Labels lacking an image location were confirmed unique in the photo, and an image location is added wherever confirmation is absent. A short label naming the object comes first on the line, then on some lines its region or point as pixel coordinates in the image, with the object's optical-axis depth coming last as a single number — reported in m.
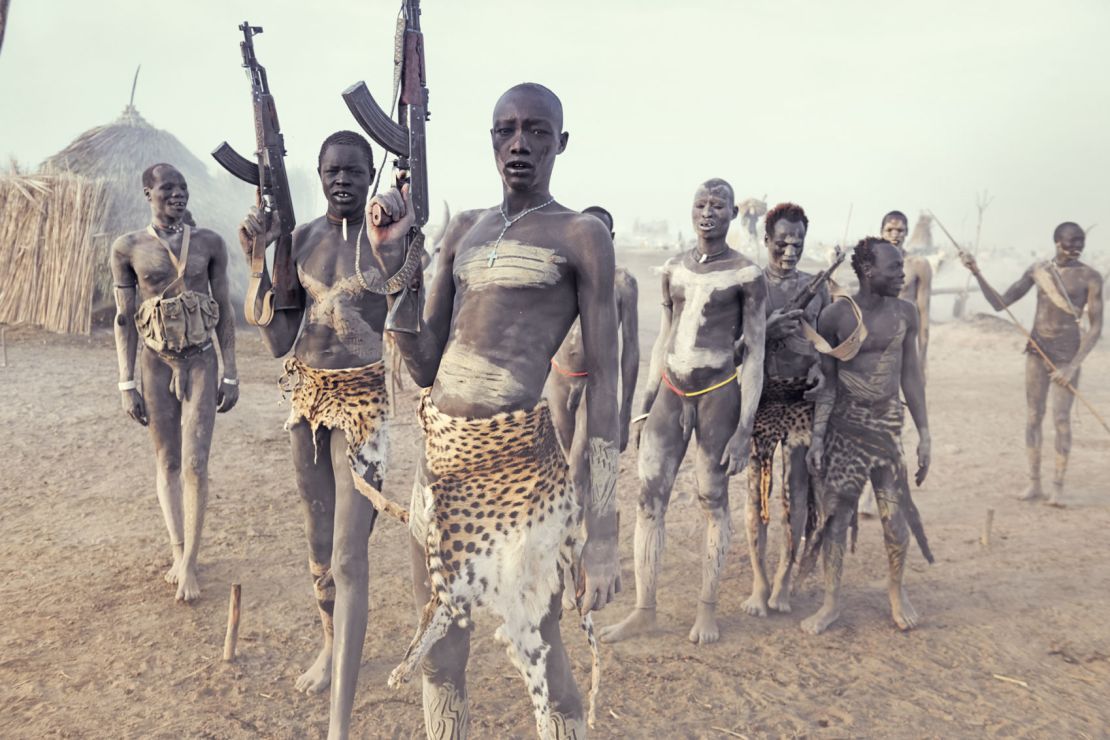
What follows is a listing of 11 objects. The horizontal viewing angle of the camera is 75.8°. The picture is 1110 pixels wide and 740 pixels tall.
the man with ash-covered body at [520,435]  2.41
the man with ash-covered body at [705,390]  4.22
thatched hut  12.93
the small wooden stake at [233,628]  3.76
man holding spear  6.92
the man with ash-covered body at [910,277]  6.65
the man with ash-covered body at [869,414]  4.46
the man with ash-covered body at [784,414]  4.75
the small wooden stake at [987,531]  5.76
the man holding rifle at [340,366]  3.34
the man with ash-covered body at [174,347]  4.63
